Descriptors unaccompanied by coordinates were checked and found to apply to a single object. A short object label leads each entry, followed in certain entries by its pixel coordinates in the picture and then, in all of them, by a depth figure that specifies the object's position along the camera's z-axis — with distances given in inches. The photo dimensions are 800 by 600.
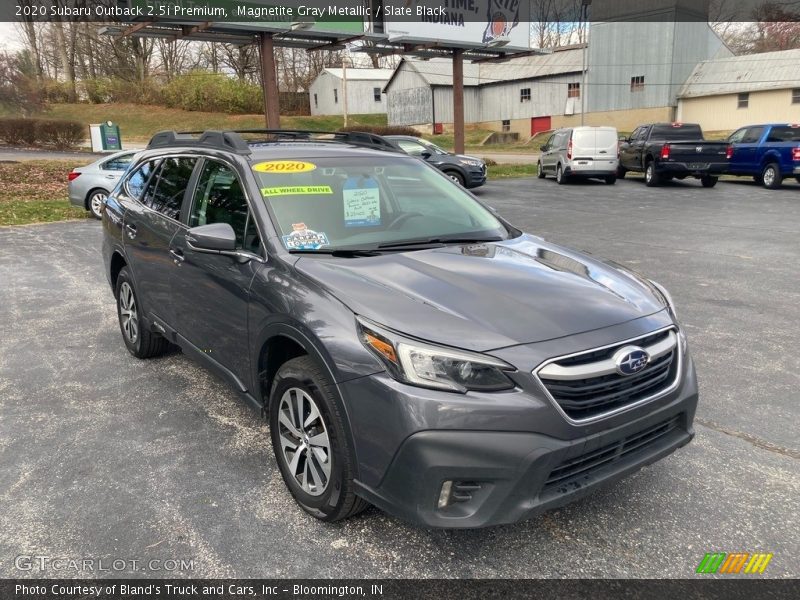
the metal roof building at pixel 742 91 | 1492.4
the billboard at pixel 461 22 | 897.5
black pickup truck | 719.7
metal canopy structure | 757.3
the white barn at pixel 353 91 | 2368.4
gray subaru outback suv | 93.8
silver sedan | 531.8
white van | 789.2
